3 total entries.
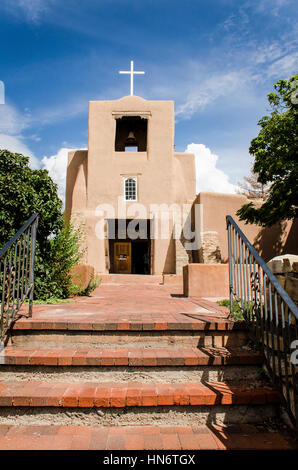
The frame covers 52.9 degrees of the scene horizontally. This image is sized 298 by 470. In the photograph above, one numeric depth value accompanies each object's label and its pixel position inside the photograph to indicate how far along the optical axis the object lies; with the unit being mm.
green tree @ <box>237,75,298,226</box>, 10312
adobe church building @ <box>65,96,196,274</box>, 16016
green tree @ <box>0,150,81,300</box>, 5309
